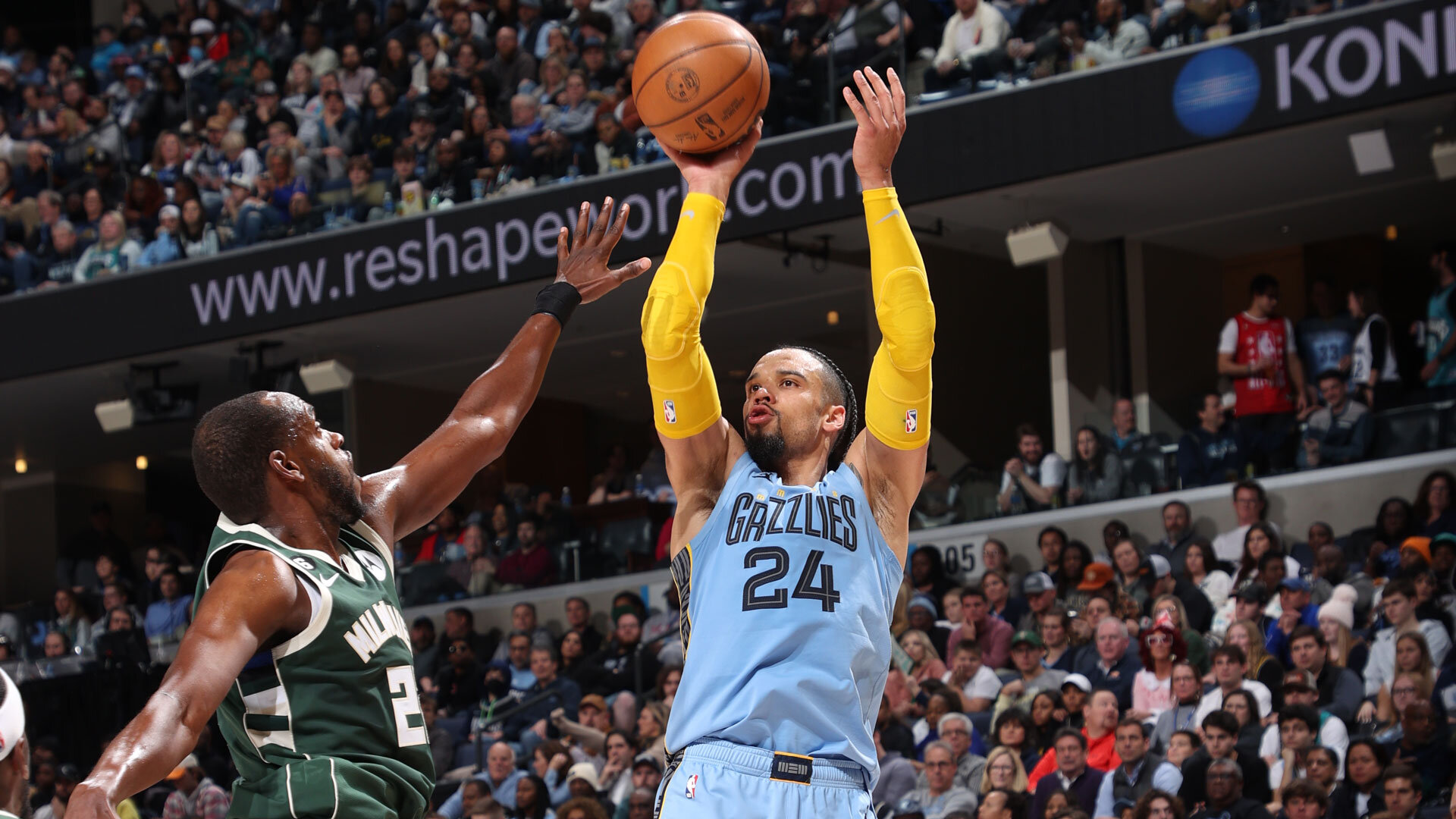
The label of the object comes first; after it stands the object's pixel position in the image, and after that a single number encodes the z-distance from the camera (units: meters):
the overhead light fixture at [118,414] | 17.53
